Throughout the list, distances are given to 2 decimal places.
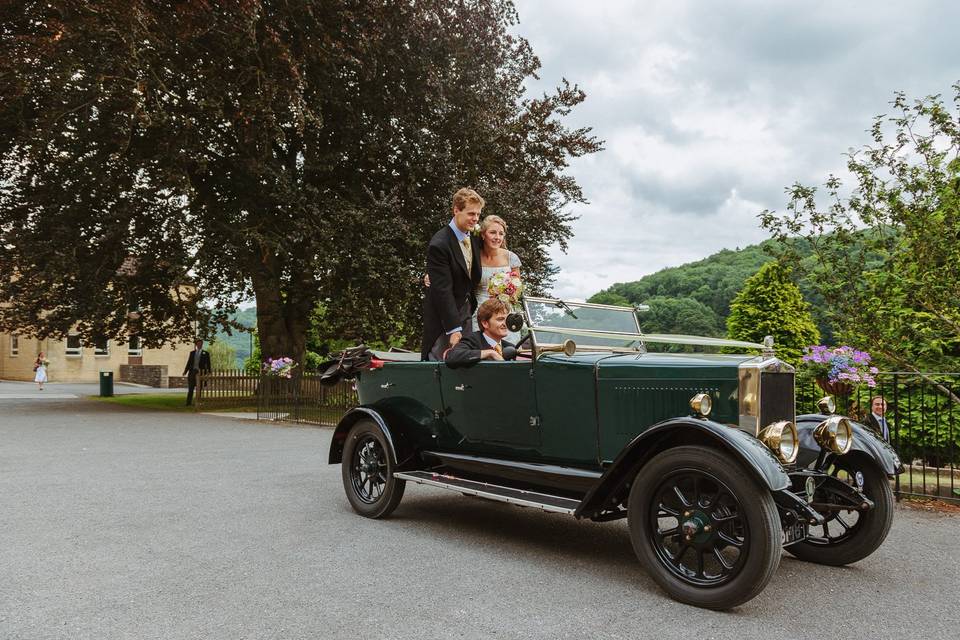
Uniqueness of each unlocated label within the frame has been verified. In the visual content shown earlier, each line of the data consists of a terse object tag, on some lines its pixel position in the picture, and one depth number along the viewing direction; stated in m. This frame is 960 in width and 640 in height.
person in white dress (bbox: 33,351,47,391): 29.22
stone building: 37.73
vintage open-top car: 3.62
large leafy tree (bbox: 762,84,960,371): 7.33
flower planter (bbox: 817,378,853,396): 7.08
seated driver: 4.99
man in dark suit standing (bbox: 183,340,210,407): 20.30
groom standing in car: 5.58
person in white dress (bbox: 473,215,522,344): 5.79
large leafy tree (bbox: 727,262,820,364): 14.80
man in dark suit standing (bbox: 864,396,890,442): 7.18
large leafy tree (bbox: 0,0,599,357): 14.16
